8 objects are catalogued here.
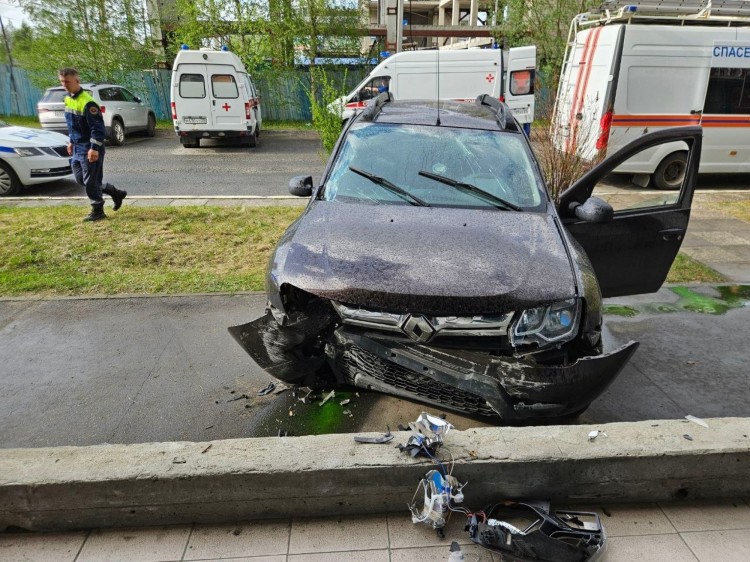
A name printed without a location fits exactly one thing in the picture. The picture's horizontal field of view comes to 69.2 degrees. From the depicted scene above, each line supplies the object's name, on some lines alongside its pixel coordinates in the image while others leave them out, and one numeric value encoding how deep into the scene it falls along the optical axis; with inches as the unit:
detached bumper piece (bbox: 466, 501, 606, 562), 93.4
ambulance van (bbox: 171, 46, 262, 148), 586.9
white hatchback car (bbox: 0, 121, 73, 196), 372.2
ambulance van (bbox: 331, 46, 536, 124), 547.5
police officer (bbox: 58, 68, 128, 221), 283.0
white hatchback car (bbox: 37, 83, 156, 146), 595.8
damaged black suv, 111.0
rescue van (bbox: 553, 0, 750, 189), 377.4
